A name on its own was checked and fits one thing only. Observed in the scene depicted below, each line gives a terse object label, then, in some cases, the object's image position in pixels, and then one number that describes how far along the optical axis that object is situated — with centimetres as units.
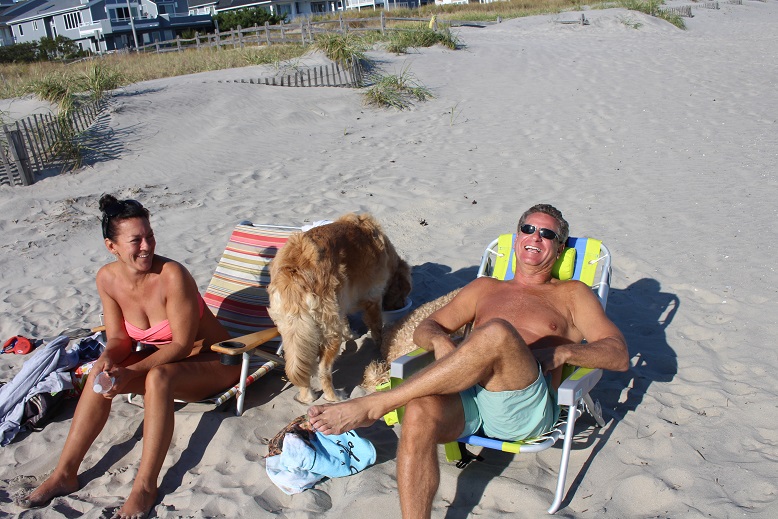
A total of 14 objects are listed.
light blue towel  289
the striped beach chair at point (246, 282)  438
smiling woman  301
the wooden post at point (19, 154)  838
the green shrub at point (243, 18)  4338
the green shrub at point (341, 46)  1357
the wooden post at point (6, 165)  848
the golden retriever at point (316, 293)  351
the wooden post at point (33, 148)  885
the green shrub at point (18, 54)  3716
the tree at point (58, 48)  3775
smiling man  250
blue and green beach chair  264
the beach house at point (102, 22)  4991
